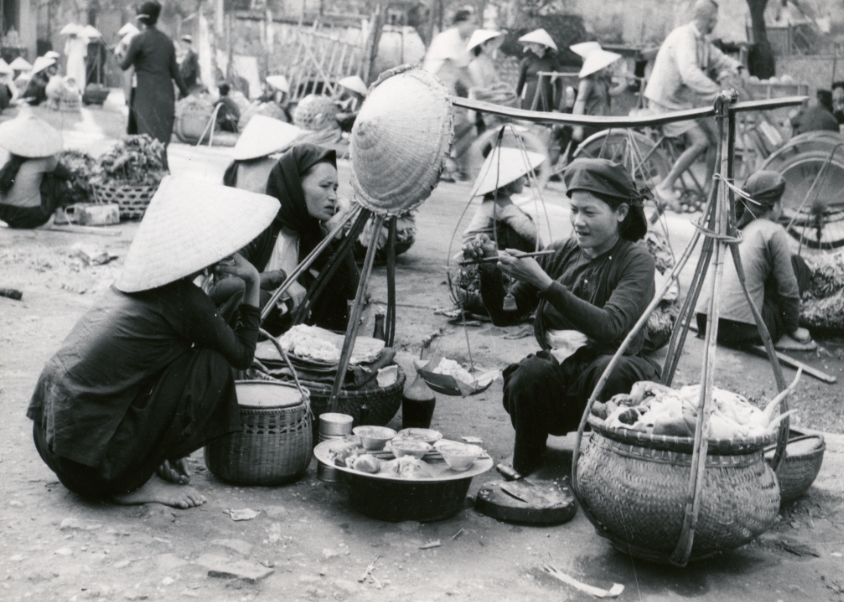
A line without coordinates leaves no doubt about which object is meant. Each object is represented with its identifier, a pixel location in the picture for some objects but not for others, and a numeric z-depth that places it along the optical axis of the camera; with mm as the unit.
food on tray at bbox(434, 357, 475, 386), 3992
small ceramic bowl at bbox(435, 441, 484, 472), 2982
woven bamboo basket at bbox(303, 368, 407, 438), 3635
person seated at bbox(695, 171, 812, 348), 5262
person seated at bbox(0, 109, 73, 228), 7617
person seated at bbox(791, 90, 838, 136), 9773
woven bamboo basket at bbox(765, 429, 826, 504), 3203
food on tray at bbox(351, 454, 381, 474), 2928
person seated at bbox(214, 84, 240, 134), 14742
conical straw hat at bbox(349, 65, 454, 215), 3402
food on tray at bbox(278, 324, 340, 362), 3736
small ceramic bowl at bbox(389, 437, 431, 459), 3041
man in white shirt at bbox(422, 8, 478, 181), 10047
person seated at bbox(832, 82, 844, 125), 10477
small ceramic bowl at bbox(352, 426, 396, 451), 3121
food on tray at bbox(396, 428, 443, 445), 3246
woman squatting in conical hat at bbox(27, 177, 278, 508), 2865
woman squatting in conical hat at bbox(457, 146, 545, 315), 5402
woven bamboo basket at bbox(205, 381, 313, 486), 3205
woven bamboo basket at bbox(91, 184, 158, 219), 8539
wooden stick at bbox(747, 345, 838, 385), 5234
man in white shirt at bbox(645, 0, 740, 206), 8680
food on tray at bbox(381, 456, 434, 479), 2932
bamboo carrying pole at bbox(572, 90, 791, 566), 2518
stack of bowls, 3352
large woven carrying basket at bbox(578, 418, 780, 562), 2562
